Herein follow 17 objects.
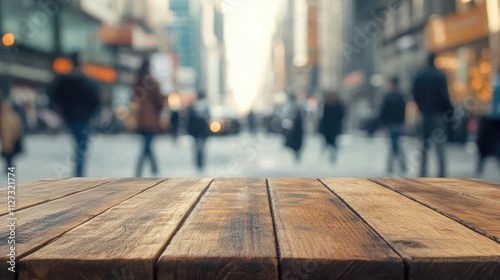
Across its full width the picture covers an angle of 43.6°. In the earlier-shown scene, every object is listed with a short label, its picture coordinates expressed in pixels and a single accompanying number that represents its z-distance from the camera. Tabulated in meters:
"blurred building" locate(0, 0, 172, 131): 30.25
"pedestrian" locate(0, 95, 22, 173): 8.83
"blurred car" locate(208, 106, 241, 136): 26.03
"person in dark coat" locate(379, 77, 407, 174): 10.32
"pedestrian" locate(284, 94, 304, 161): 12.52
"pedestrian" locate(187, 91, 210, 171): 10.55
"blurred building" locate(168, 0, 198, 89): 130.93
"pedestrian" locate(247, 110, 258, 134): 31.89
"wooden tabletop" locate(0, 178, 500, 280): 1.09
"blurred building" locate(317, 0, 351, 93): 58.29
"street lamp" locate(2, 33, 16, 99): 19.76
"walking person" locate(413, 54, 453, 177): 8.34
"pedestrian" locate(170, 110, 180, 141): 21.77
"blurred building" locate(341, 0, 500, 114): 19.91
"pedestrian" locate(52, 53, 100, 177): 7.31
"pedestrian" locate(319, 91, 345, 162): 12.55
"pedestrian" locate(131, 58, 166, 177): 8.62
